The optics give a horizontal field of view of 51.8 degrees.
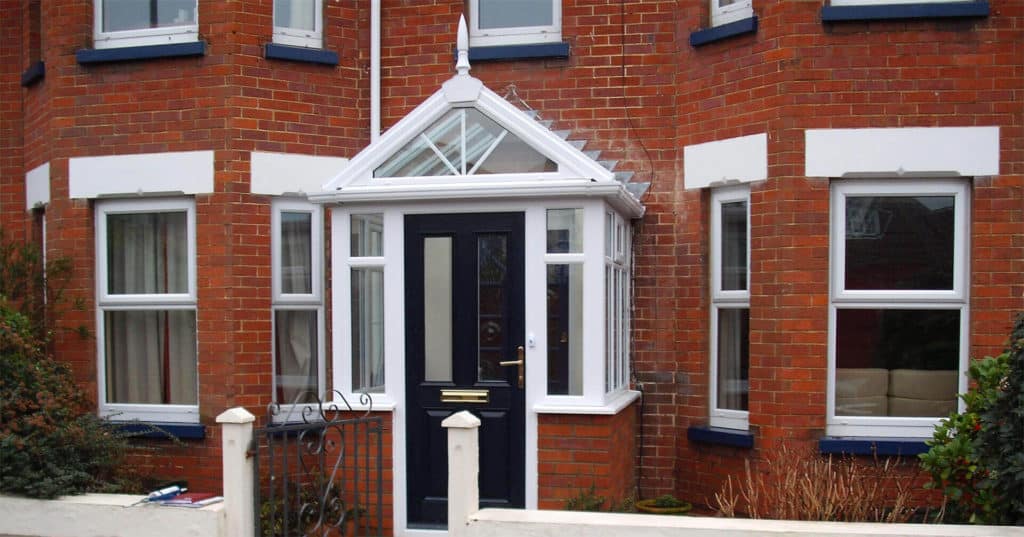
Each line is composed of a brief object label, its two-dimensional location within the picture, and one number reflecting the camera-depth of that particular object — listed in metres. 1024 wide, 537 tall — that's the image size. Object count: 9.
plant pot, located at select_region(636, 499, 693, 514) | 7.89
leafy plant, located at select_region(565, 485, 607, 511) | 7.33
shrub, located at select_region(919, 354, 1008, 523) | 6.47
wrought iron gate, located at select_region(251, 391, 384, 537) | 6.81
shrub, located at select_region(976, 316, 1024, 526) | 6.13
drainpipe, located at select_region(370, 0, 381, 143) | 8.97
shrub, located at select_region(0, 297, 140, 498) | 7.14
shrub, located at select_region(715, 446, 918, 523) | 6.87
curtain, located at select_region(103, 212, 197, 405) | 8.80
